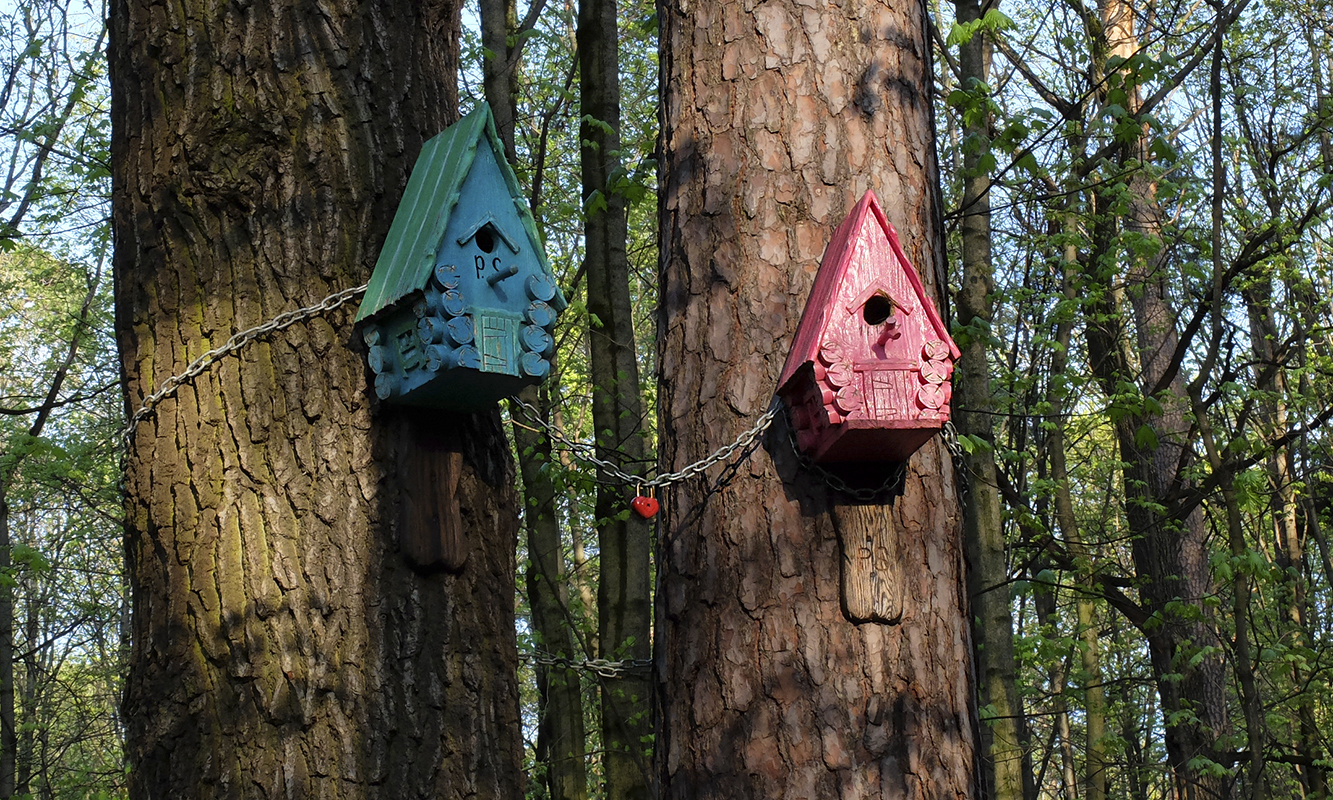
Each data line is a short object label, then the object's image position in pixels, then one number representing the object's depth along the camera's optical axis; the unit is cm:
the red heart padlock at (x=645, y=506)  542
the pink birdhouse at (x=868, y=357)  409
